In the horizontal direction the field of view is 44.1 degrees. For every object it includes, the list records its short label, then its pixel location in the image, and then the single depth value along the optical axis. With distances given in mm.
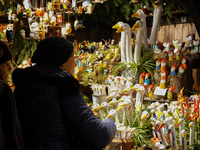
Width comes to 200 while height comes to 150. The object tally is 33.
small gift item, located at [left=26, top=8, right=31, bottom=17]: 4948
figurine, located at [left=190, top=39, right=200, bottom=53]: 4539
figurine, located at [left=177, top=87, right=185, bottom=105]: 3444
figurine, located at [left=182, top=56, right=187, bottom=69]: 3840
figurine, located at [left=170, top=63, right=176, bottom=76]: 3823
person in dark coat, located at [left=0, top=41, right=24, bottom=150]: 1133
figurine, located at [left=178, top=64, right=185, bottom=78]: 3773
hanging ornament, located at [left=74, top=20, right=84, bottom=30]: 5377
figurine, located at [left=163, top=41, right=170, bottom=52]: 5070
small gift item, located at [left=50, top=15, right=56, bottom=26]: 5172
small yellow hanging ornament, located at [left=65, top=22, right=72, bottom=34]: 5332
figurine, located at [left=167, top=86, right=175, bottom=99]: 3616
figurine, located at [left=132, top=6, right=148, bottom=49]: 4422
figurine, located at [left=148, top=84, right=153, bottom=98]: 3791
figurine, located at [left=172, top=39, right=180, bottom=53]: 5235
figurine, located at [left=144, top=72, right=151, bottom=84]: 3998
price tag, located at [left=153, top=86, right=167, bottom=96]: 3650
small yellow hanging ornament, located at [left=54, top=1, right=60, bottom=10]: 4758
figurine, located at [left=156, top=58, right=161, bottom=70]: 4027
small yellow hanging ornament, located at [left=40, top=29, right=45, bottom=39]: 5086
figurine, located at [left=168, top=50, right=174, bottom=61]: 4172
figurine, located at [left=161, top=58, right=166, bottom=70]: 3816
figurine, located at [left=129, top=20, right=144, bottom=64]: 4357
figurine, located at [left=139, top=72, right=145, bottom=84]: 3986
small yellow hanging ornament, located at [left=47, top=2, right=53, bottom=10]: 5172
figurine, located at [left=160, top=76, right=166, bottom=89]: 3699
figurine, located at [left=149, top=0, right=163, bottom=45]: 4664
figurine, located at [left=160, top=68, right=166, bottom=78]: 3736
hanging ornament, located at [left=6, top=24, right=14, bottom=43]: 4852
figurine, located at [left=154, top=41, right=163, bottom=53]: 5223
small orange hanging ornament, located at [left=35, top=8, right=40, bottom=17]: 5069
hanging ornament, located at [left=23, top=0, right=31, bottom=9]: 5043
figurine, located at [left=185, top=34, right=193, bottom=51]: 4766
